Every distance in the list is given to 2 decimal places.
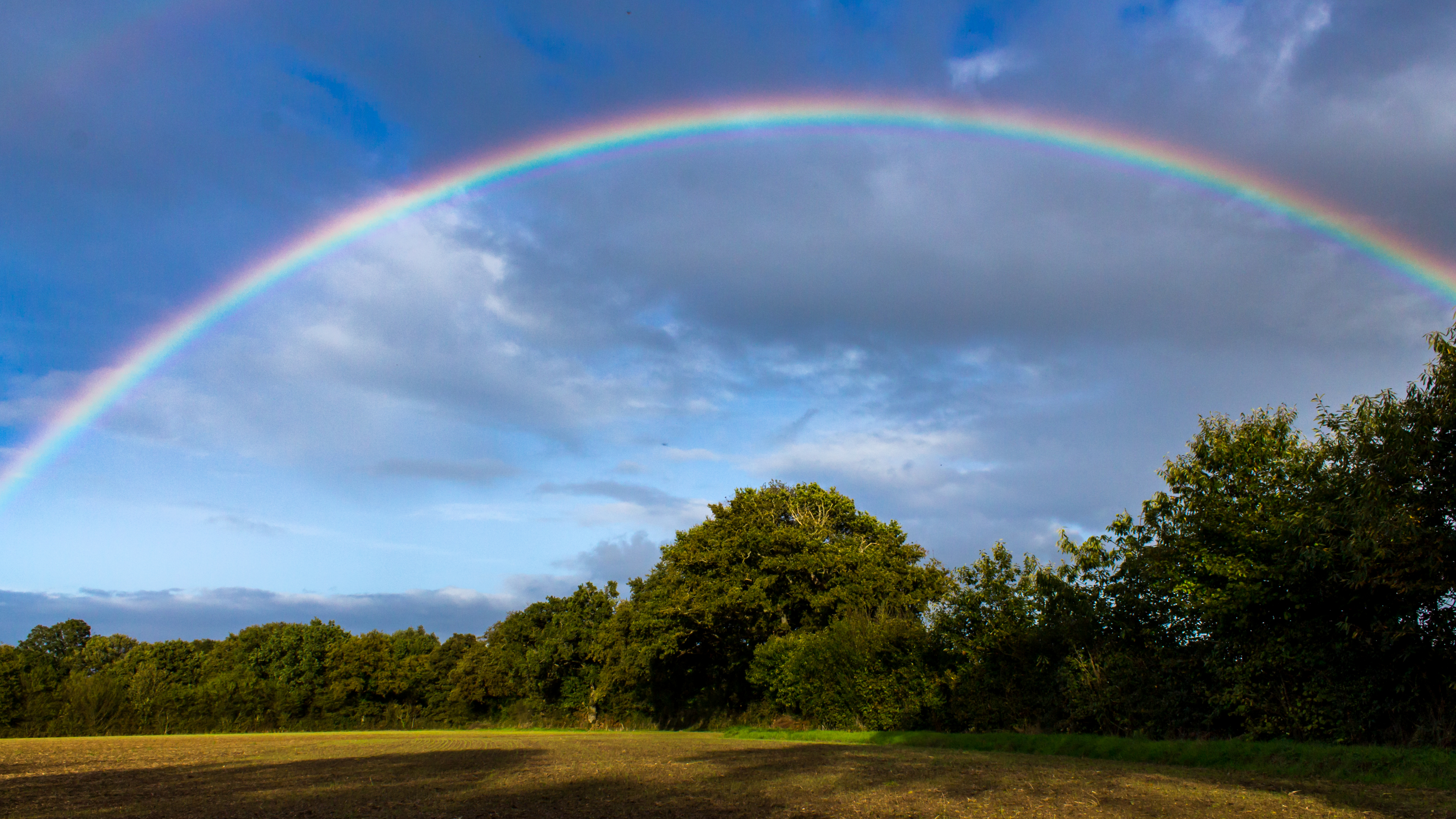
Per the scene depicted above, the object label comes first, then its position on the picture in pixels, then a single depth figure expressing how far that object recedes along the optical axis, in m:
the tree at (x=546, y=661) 60.25
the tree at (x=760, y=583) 41.09
